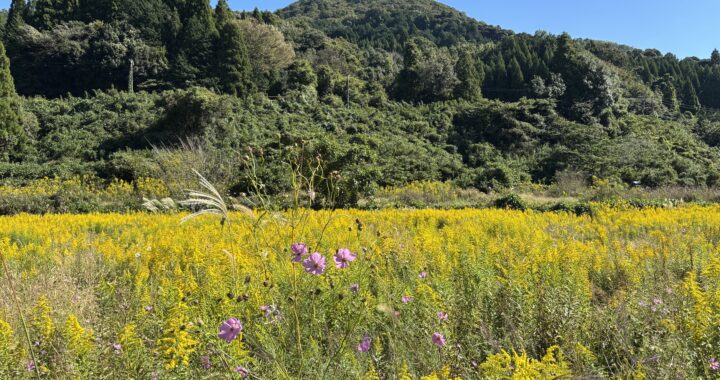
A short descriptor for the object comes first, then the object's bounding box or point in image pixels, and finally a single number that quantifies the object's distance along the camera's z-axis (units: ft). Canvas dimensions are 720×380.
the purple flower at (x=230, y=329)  4.81
